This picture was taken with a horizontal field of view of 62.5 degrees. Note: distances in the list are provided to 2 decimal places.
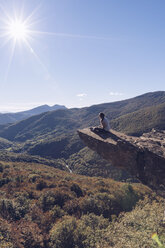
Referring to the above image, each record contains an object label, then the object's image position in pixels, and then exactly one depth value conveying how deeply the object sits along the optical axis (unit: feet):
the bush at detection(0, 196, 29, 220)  44.24
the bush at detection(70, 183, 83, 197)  73.77
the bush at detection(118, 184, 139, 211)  65.98
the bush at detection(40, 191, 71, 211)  55.21
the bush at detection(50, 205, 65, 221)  49.48
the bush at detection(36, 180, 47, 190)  73.95
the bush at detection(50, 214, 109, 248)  37.73
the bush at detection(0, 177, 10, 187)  72.77
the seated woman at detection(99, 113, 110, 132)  36.24
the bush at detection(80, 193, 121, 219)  57.16
